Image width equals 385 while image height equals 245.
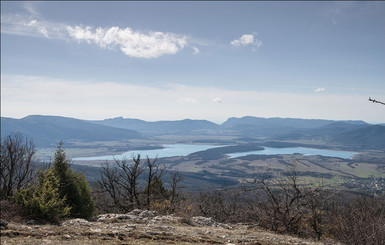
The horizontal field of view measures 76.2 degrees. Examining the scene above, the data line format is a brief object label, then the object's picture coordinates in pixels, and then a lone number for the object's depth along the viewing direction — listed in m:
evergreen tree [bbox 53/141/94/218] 15.15
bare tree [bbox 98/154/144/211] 27.67
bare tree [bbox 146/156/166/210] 27.64
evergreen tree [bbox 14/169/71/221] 12.96
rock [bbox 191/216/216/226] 17.29
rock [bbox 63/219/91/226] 12.99
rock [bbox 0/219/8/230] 10.54
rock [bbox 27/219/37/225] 12.32
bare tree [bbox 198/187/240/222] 28.58
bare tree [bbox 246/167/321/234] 17.41
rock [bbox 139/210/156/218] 17.34
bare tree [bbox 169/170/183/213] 23.79
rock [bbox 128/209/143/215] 18.30
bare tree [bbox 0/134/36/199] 17.61
